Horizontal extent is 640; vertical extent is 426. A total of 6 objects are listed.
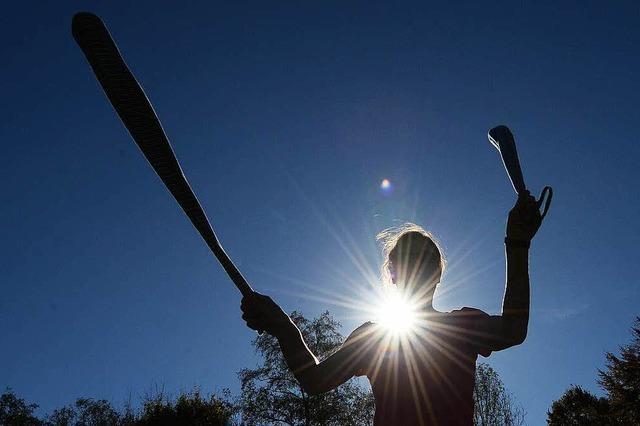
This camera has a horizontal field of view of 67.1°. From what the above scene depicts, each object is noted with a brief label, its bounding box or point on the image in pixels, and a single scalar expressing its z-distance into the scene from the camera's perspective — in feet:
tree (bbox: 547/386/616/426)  124.26
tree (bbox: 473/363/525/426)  78.03
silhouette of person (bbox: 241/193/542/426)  5.43
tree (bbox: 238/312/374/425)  106.63
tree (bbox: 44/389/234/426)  63.10
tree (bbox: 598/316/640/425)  100.73
